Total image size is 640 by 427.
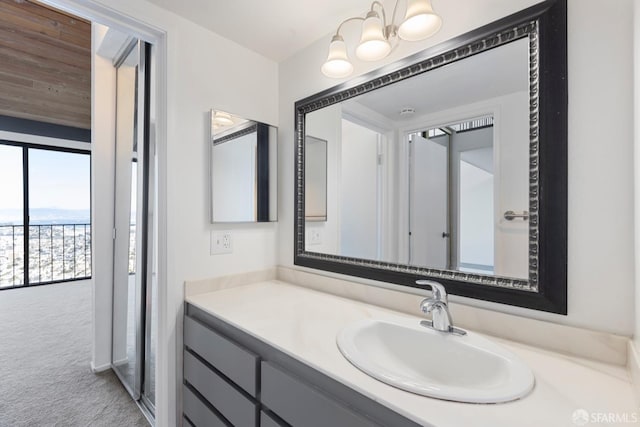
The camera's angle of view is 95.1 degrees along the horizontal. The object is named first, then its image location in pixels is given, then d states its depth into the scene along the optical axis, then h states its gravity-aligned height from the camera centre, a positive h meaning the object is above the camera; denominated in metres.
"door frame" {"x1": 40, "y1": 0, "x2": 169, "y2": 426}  1.40 -0.27
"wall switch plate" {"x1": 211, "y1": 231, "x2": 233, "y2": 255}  1.57 -0.16
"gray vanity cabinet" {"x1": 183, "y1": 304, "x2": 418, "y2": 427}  0.74 -0.55
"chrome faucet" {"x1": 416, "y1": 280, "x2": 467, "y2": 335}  0.97 -0.32
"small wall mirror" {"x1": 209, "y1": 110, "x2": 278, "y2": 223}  1.56 +0.25
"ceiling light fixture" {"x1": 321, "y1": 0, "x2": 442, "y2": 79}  0.99 +0.67
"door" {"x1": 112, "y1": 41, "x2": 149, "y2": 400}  2.04 +0.07
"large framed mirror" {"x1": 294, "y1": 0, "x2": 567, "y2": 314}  0.90 +0.19
